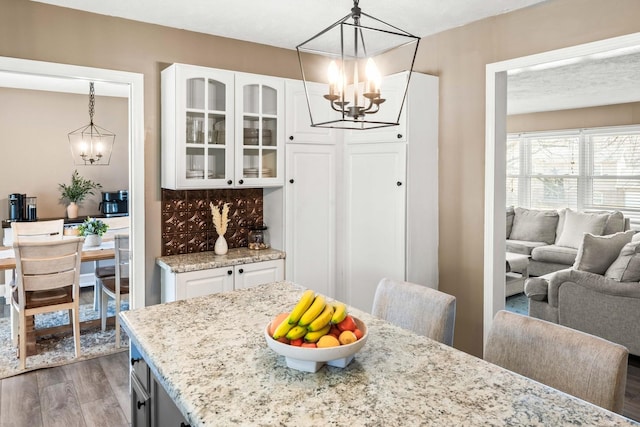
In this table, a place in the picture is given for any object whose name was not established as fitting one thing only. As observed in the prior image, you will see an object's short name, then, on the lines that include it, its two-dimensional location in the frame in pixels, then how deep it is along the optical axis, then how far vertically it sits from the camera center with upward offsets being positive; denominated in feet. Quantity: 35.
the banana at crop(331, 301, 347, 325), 4.84 -1.24
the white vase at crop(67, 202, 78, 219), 19.47 -0.60
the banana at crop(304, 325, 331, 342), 4.64 -1.39
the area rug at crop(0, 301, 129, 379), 11.55 -4.12
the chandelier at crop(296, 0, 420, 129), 11.31 +3.72
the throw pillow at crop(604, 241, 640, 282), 11.30 -1.71
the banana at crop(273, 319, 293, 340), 4.69 -1.34
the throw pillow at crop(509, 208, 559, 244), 22.47 -1.46
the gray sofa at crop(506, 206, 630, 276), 20.59 -1.66
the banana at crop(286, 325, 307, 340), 4.64 -1.36
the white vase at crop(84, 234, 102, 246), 14.80 -1.40
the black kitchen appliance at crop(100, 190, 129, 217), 20.10 -0.32
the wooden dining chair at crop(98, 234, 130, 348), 13.00 -2.56
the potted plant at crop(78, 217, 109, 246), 14.82 -1.15
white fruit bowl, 4.50 -1.54
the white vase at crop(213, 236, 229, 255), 11.62 -1.27
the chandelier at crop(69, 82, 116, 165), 19.80 +2.25
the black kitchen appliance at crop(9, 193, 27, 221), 18.06 -0.48
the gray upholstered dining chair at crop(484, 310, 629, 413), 4.59 -1.74
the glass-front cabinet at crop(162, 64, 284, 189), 10.52 +1.59
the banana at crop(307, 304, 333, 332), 4.65 -1.26
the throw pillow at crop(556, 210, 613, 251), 20.85 -1.39
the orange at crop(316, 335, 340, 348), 4.56 -1.43
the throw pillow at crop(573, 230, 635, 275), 12.15 -1.49
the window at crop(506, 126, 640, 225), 22.13 +1.32
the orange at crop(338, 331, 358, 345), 4.65 -1.42
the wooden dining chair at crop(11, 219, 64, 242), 14.97 -1.14
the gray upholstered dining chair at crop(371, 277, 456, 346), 6.50 -1.66
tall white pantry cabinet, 11.12 -0.15
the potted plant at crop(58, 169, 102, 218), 19.51 +0.19
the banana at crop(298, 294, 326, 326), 4.65 -1.18
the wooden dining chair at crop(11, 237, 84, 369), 11.61 -2.14
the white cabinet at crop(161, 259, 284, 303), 10.41 -1.94
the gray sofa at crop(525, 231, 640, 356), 11.41 -2.50
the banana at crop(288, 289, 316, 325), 4.71 -1.14
